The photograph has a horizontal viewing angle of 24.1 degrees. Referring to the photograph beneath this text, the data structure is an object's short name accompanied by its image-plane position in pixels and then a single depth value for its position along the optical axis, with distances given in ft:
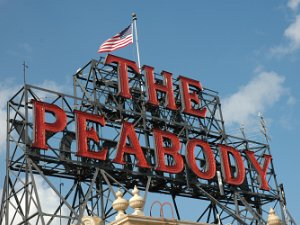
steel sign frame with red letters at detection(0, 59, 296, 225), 111.86
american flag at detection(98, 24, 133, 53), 133.76
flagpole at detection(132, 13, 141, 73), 147.43
